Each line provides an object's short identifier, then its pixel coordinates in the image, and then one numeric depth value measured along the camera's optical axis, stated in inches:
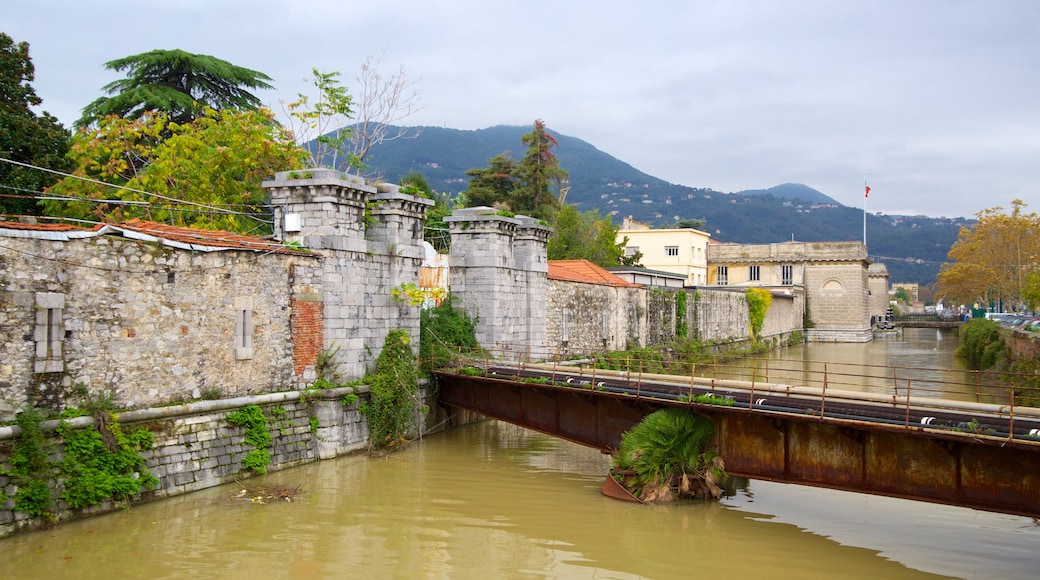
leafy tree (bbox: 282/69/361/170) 1078.4
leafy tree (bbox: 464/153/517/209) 2199.8
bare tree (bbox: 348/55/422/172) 1104.2
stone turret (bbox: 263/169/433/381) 716.0
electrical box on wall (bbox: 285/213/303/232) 723.4
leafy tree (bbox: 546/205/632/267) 2086.6
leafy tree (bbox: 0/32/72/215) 871.1
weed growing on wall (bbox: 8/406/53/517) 457.4
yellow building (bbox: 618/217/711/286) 2620.6
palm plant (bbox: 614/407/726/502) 572.1
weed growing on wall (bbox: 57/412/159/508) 488.1
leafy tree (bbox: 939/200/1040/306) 2362.2
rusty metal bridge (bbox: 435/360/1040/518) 454.8
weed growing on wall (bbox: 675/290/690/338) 1550.2
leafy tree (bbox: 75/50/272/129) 1215.6
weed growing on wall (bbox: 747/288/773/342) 2098.9
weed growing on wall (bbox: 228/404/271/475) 606.9
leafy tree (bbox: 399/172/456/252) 816.1
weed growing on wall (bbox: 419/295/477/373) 840.9
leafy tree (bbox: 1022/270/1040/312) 1865.2
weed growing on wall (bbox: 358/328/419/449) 740.6
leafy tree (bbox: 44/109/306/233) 948.6
